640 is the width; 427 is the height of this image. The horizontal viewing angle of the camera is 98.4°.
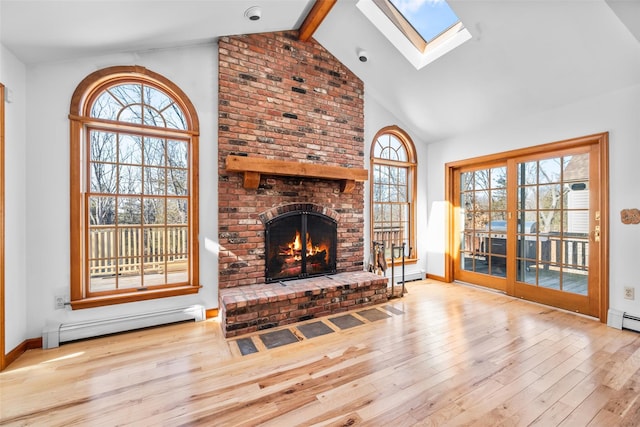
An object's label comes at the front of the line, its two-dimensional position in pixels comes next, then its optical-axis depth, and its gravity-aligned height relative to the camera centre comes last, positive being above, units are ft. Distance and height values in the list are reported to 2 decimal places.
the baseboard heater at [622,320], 9.20 -3.71
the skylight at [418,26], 10.64 +7.66
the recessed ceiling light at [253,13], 9.47 +7.03
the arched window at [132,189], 9.04 +0.90
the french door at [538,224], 10.40 -0.54
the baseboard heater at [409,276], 15.31 -3.67
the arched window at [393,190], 15.15 +1.32
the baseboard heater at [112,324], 8.32 -3.63
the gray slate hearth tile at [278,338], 8.61 -4.04
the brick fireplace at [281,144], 10.89 +3.05
